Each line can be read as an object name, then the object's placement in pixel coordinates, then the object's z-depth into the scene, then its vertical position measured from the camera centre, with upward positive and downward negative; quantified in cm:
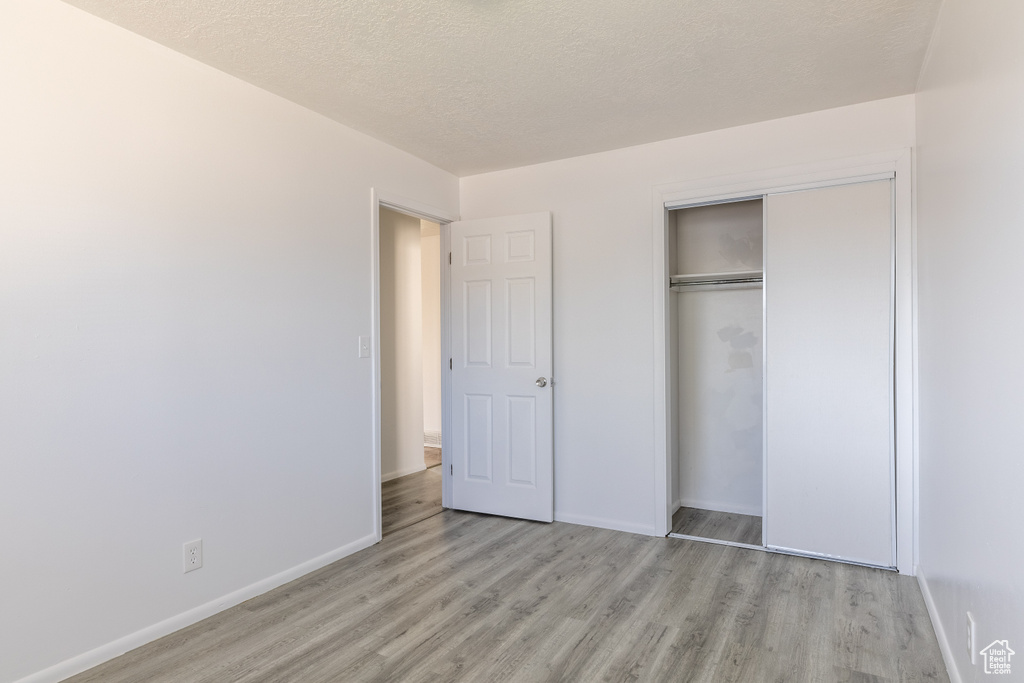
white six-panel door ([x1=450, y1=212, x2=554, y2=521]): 399 -19
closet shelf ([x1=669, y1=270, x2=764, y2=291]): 393 +42
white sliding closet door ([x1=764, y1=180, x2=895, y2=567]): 306 -19
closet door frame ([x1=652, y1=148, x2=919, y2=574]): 298 +28
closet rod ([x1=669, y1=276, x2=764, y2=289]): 400 +40
